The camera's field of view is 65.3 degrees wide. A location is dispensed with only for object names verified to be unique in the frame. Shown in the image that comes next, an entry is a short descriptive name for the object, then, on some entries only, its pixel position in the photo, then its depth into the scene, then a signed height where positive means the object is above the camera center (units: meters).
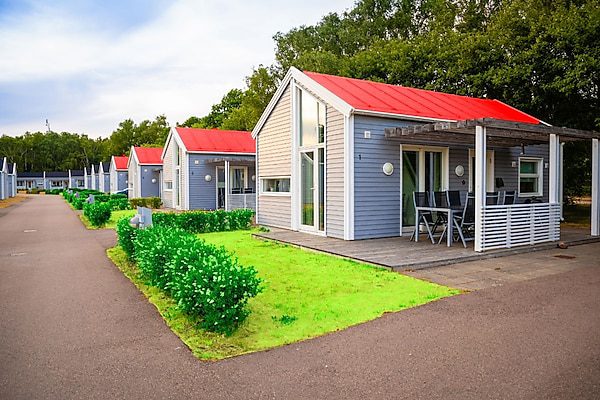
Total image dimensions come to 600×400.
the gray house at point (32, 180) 81.19 +1.59
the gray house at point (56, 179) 81.81 +1.76
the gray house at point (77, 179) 79.94 +1.68
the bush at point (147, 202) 26.97 -0.80
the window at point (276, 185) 13.88 +0.06
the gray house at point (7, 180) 43.78 +0.94
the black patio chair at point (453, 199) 10.69 -0.31
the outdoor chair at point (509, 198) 10.12 -0.29
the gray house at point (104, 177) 56.56 +1.41
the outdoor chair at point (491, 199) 10.25 -0.31
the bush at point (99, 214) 16.56 -0.91
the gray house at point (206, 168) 23.72 +1.00
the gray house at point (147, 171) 31.91 +1.17
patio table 9.78 -0.73
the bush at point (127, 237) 8.99 -0.95
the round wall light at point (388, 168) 11.33 +0.44
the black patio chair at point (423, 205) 10.50 -0.46
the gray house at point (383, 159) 10.08 +0.72
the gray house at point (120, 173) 43.22 +1.42
